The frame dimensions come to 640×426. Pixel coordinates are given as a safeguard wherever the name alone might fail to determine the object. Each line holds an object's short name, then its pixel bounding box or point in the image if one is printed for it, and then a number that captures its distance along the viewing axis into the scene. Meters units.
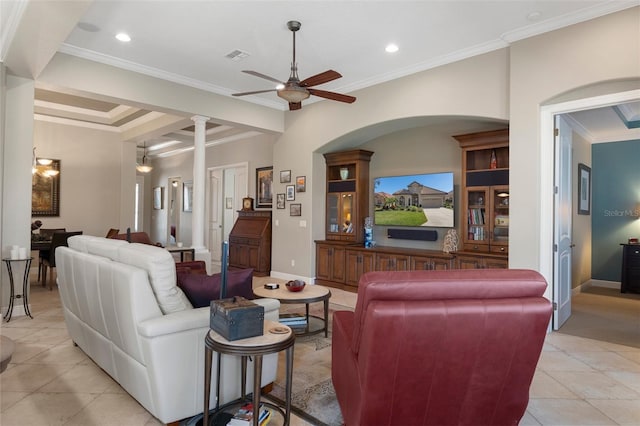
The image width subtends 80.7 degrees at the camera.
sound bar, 5.72
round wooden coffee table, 3.52
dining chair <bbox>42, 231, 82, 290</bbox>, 5.79
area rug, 2.29
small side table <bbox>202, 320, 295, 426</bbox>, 1.81
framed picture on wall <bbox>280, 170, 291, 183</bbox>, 7.06
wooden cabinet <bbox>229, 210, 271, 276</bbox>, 7.53
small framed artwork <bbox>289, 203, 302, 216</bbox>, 6.82
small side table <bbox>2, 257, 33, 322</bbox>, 4.31
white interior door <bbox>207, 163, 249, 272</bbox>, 9.13
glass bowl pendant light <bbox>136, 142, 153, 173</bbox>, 10.46
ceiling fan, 3.62
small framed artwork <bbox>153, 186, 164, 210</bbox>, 12.00
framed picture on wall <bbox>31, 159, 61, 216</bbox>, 7.77
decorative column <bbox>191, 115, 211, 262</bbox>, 6.22
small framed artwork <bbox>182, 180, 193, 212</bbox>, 10.86
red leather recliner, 1.68
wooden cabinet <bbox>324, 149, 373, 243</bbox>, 6.44
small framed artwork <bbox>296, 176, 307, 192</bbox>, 6.76
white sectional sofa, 2.07
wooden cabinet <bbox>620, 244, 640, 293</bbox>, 5.98
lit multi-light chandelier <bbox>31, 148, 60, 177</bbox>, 7.49
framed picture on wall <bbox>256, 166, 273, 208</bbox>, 8.22
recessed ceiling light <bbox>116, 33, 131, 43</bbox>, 4.31
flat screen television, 5.59
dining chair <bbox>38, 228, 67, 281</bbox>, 6.22
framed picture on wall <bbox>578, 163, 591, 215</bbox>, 6.11
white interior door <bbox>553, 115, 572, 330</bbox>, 4.06
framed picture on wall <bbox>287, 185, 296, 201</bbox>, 6.95
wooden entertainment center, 4.84
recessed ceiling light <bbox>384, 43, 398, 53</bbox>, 4.54
